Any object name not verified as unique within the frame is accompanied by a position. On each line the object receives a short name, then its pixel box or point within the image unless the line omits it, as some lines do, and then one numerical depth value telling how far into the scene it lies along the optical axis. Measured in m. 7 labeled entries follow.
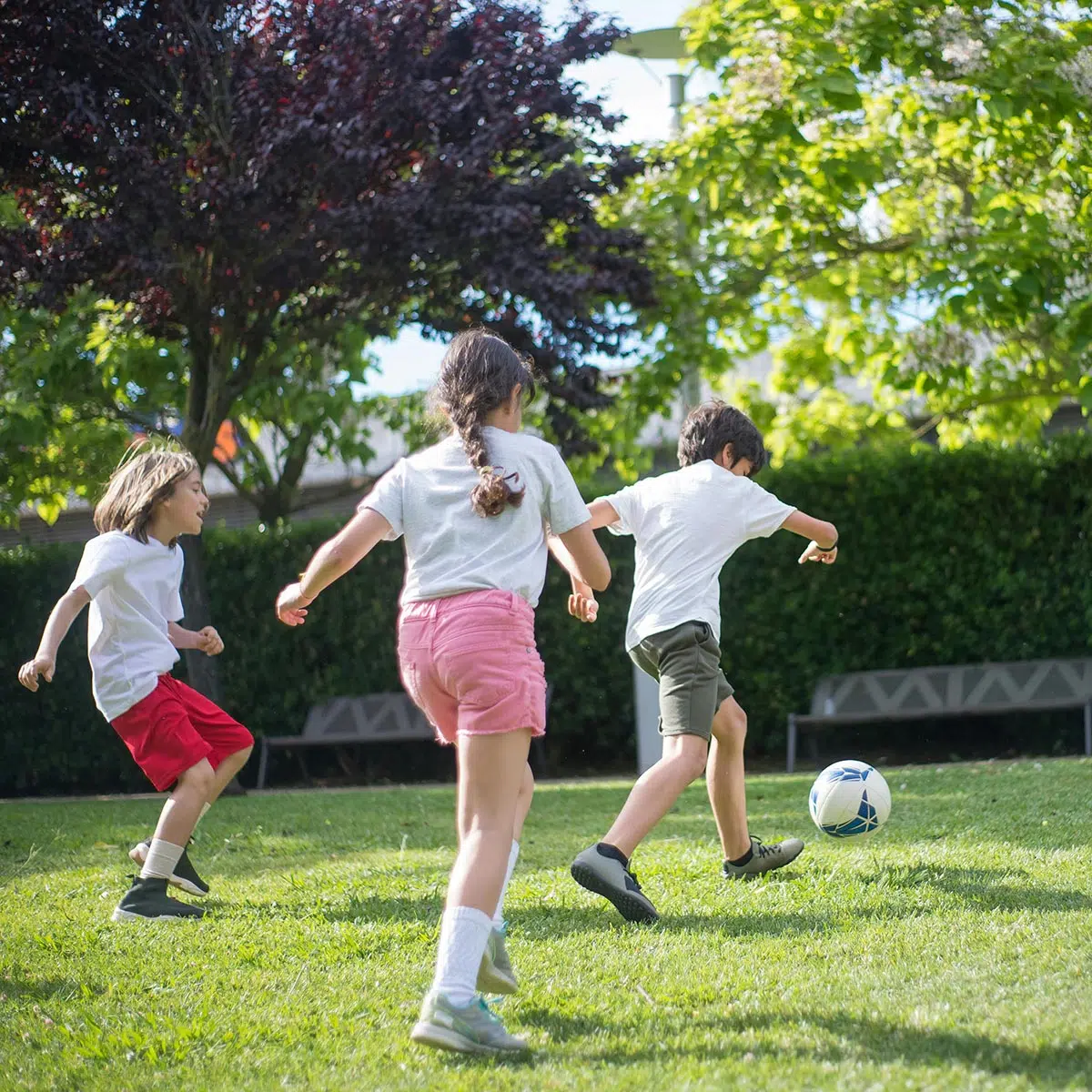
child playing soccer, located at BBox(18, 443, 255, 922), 4.89
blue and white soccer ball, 5.13
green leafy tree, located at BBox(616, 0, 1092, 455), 9.62
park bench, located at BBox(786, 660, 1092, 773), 9.95
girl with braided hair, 3.02
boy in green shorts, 4.45
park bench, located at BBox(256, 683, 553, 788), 11.23
